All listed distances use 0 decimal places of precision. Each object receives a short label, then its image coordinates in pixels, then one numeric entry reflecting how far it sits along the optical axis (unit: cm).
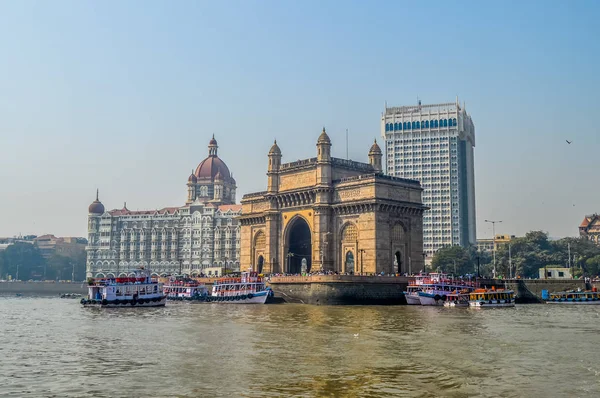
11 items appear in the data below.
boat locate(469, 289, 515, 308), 6882
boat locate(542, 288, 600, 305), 7919
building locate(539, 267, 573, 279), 10431
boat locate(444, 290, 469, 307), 7004
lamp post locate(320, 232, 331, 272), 8374
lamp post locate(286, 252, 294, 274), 9172
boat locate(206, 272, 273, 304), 7754
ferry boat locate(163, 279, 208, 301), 8550
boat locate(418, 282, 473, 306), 7112
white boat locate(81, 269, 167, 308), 7144
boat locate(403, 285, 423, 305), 7225
